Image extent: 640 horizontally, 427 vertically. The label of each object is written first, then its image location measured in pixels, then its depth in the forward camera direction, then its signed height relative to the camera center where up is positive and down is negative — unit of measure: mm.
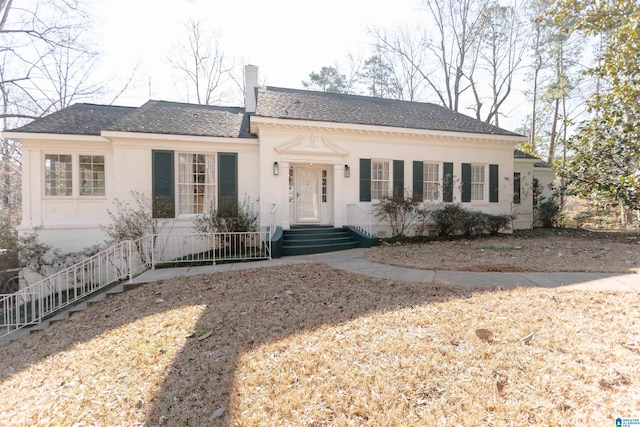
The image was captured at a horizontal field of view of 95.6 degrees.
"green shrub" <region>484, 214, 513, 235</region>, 11742 -587
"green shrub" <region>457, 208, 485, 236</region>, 11232 -549
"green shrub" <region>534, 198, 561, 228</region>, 14641 -269
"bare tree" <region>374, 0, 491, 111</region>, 20094 +12190
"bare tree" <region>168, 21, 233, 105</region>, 22234 +10583
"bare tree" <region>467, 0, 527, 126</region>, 19875 +11977
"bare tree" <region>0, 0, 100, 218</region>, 12578 +6251
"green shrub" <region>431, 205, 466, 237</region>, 11156 -391
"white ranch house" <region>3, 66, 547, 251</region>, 9695 +1712
